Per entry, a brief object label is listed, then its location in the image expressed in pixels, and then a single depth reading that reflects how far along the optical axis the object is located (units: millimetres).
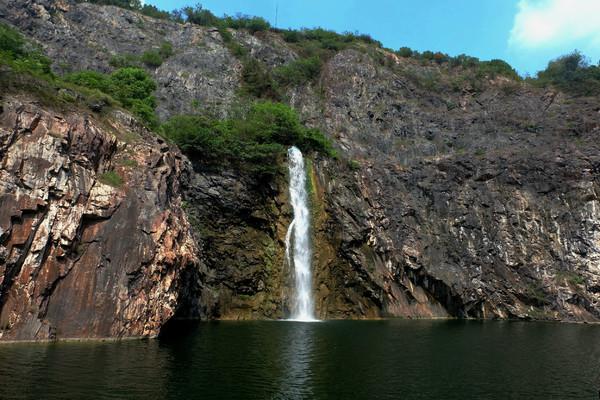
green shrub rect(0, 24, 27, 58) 43594
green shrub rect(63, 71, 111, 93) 43625
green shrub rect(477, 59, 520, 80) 86150
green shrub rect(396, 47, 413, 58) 97550
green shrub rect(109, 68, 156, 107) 55519
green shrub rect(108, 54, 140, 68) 67312
